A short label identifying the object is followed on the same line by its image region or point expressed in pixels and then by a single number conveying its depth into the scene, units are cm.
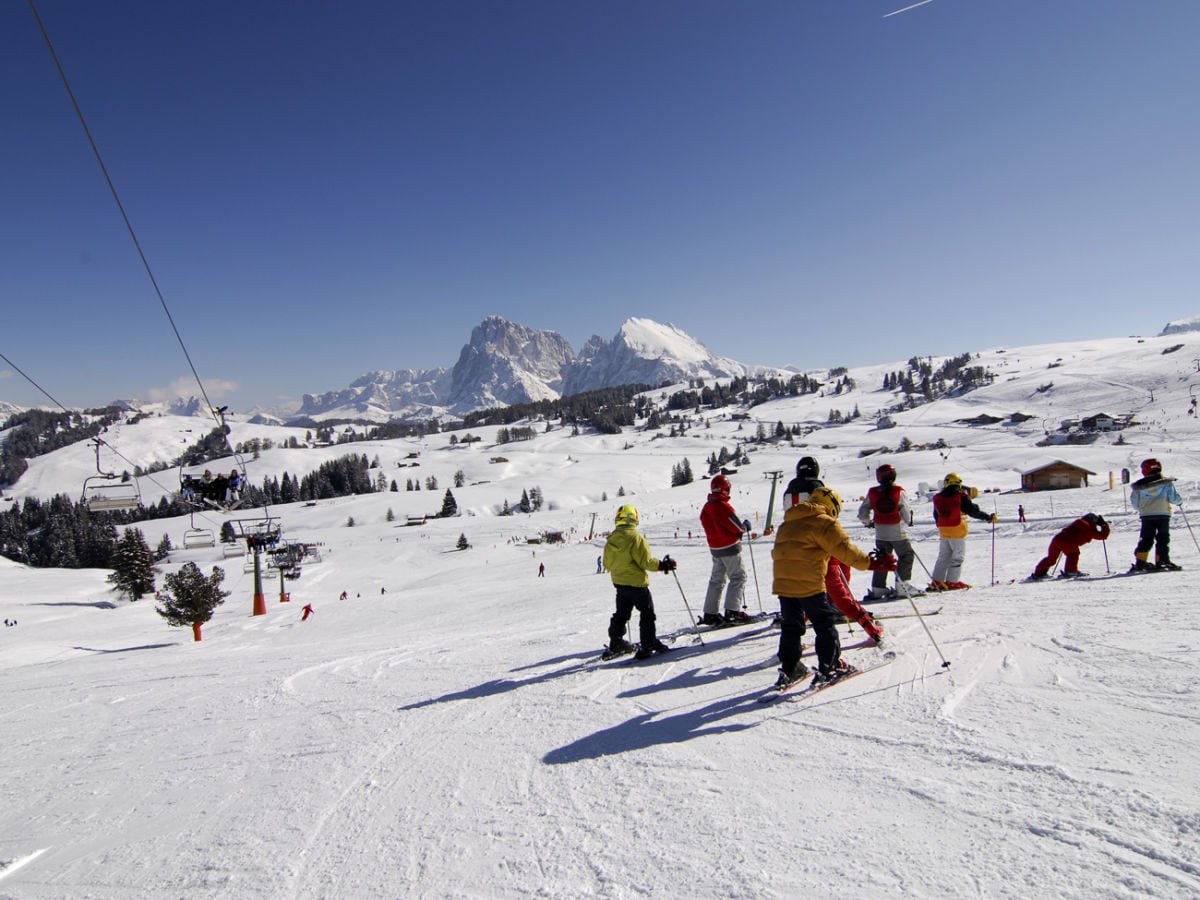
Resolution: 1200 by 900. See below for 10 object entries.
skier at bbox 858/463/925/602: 860
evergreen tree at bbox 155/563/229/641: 2187
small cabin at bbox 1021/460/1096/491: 5112
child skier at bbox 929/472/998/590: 917
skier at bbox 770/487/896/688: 529
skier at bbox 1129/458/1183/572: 935
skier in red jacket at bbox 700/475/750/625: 766
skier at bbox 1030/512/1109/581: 988
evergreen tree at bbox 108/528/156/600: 4641
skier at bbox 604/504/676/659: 700
